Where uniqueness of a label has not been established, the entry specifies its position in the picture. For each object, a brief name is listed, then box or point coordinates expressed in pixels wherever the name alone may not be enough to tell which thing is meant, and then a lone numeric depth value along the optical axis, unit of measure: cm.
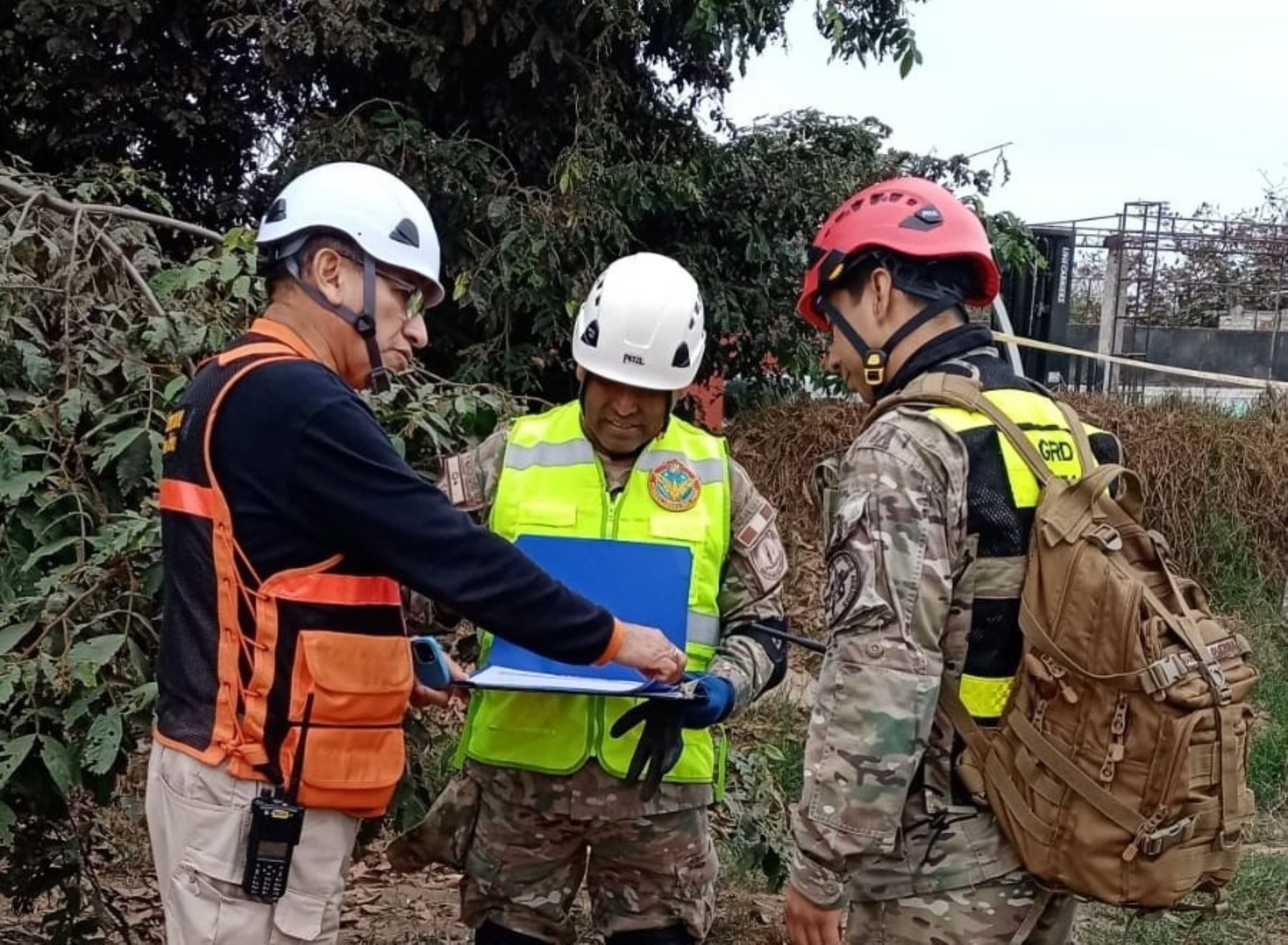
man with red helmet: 212
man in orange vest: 209
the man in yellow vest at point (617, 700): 289
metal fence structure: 1019
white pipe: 852
